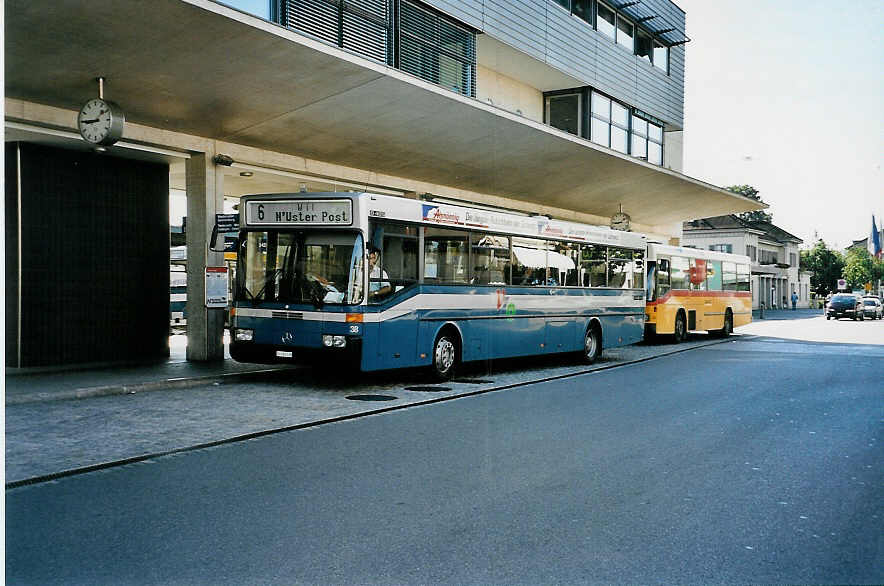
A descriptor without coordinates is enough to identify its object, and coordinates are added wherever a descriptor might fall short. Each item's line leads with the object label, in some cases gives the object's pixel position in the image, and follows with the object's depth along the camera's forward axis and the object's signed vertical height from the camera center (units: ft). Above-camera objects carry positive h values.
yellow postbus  87.25 -0.50
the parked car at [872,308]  191.42 -4.86
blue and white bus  44.57 +0.26
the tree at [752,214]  336.08 +31.47
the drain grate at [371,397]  42.19 -5.55
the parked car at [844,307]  181.27 -4.37
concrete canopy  40.65 +11.93
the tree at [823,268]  357.61 +7.94
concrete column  56.70 +2.31
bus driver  44.83 +0.48
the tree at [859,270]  335.47 +6.66
